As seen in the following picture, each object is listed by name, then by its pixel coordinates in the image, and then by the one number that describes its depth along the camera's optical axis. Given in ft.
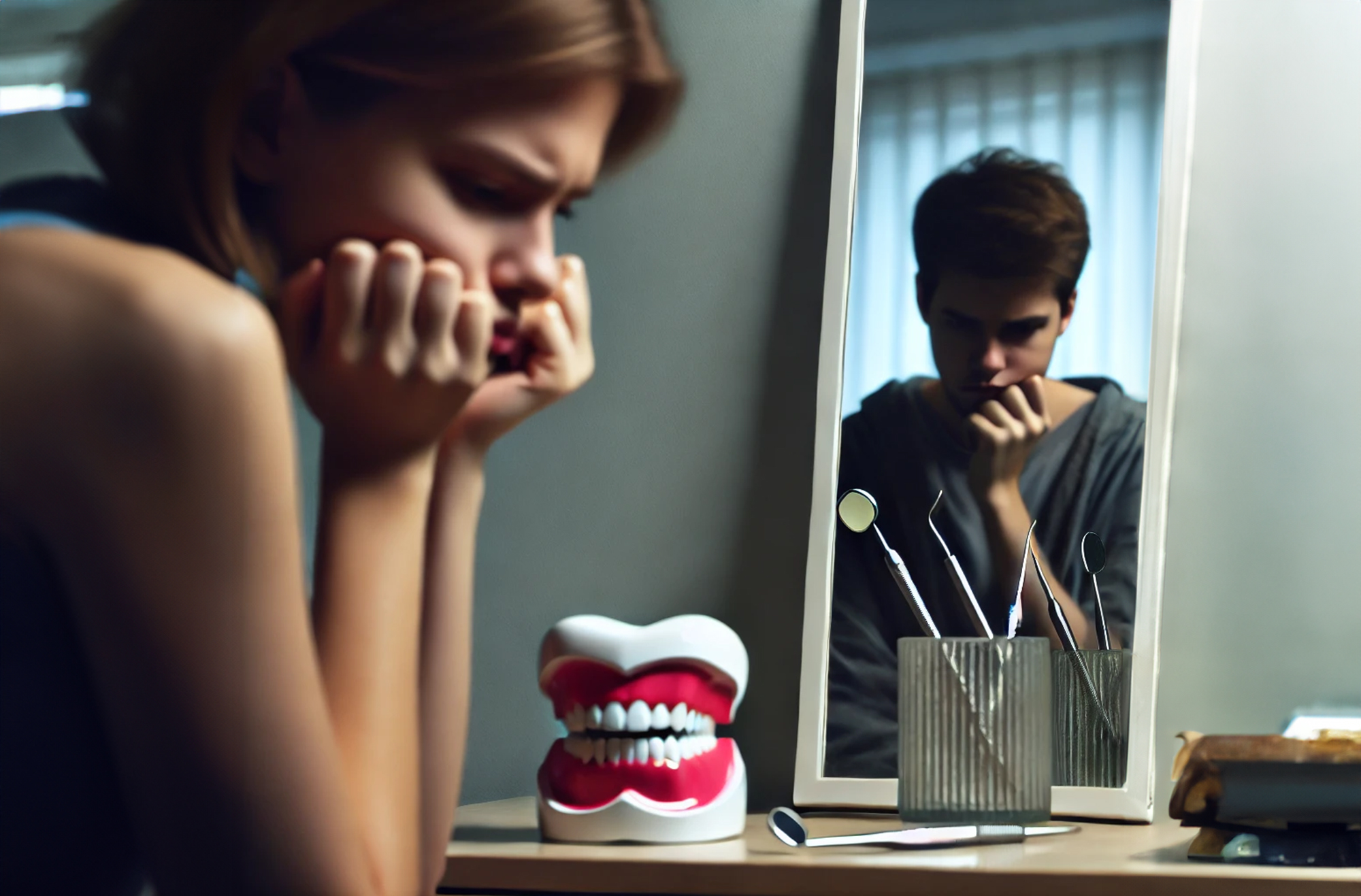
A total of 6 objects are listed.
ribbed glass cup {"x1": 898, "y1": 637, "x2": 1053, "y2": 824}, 6.21
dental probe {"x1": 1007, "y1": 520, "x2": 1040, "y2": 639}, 6.54
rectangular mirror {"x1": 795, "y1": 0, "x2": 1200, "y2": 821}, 6.65
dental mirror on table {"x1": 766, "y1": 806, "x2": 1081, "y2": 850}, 6.16
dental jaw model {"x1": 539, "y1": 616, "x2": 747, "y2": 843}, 6.24
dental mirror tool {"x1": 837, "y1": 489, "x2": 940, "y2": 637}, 6.61
